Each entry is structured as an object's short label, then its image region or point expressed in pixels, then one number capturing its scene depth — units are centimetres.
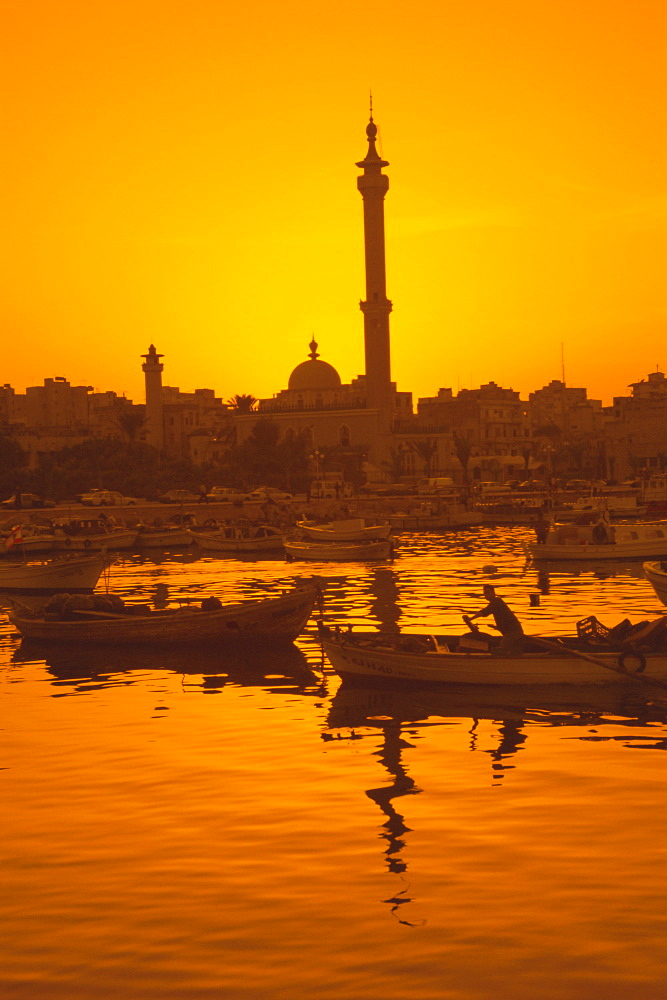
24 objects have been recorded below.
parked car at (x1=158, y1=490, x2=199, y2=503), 8438
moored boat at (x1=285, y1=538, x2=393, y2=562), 5347
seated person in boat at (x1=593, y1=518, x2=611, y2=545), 4856
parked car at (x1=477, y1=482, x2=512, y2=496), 9275
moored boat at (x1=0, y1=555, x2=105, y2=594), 3997
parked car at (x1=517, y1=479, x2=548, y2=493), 9519
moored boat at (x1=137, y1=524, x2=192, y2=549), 6347
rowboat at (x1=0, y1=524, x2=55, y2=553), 5972
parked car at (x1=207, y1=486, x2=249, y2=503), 8438
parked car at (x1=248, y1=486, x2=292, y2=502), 8406
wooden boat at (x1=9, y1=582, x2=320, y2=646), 2527
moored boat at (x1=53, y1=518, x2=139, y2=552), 6091
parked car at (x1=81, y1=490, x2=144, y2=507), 8044
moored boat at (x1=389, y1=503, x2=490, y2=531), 7362
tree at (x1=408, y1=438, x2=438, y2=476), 11169
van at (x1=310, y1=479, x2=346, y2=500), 8838
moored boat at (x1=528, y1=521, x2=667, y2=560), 4781
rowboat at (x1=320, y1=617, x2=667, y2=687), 1867
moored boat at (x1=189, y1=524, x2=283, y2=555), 5856
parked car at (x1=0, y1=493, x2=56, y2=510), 8081
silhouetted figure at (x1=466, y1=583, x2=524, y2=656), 1898
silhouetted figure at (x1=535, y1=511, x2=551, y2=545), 5088
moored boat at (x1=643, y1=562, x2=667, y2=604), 2991
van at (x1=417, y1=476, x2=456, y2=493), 9494
